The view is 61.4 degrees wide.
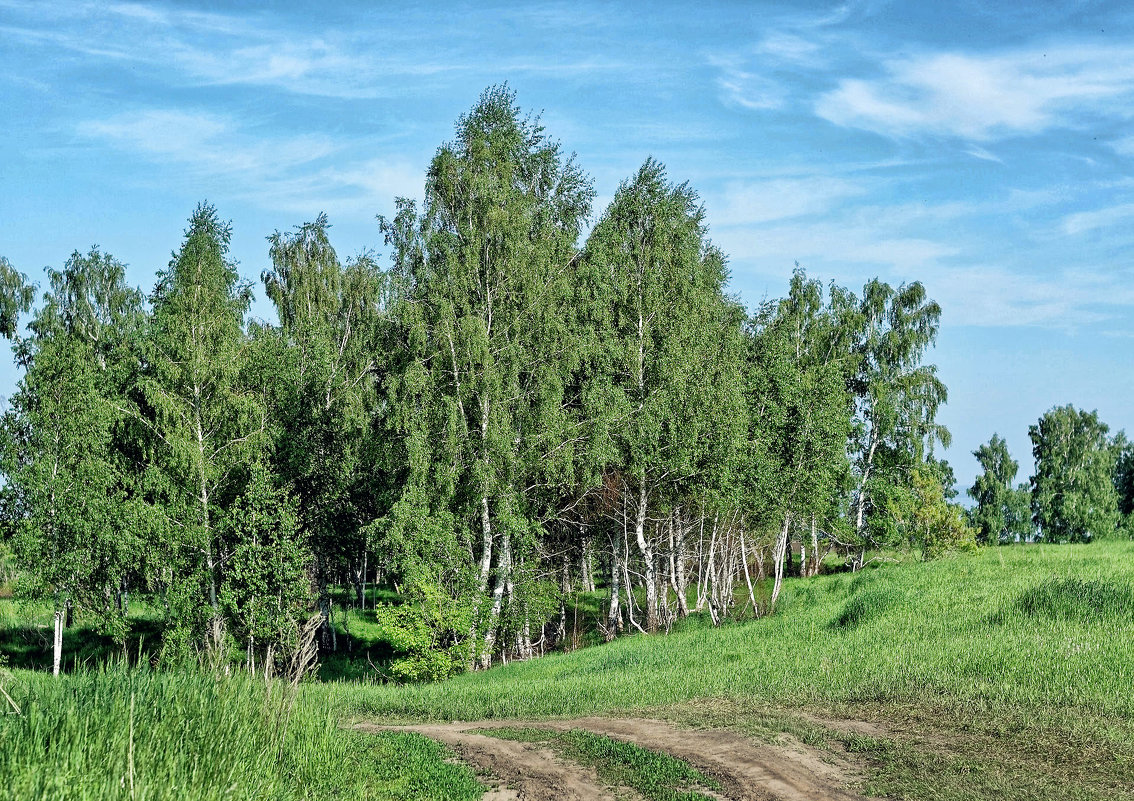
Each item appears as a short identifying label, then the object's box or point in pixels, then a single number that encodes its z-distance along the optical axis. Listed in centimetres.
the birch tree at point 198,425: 3088
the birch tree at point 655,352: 3241
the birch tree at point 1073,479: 6662
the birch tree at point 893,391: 4934
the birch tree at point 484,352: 3019
